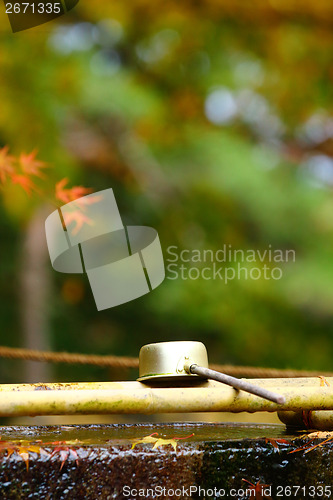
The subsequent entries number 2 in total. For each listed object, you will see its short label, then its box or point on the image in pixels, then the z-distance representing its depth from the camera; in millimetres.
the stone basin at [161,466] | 4403
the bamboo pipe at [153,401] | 4400
